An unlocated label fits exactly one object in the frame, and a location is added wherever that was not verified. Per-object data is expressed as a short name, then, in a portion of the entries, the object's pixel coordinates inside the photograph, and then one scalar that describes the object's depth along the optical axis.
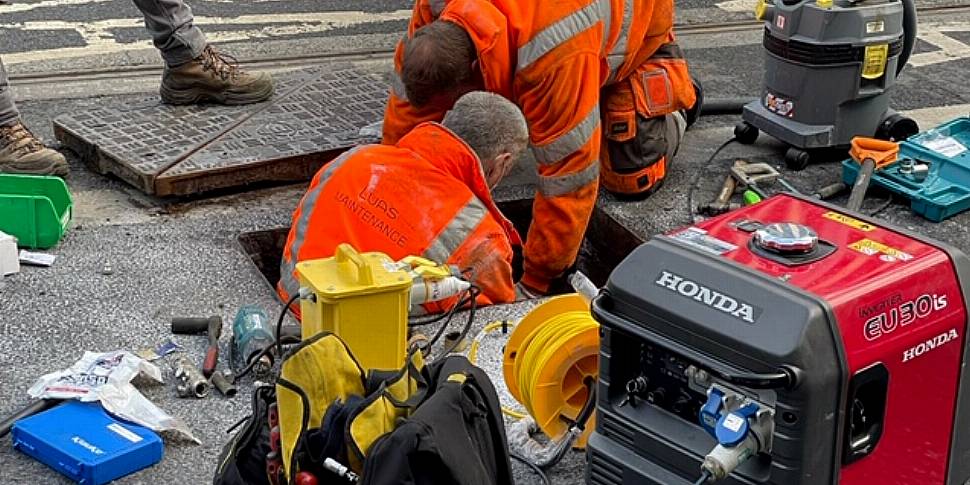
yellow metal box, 3.20
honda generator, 2.47
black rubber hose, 5.97
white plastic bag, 3.32
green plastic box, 4.32
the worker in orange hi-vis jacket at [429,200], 3.88
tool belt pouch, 2.72
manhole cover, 4.91
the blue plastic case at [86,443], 3.11
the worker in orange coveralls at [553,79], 4.28
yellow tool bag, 2.58
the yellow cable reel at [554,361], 3.17
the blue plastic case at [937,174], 4.88
